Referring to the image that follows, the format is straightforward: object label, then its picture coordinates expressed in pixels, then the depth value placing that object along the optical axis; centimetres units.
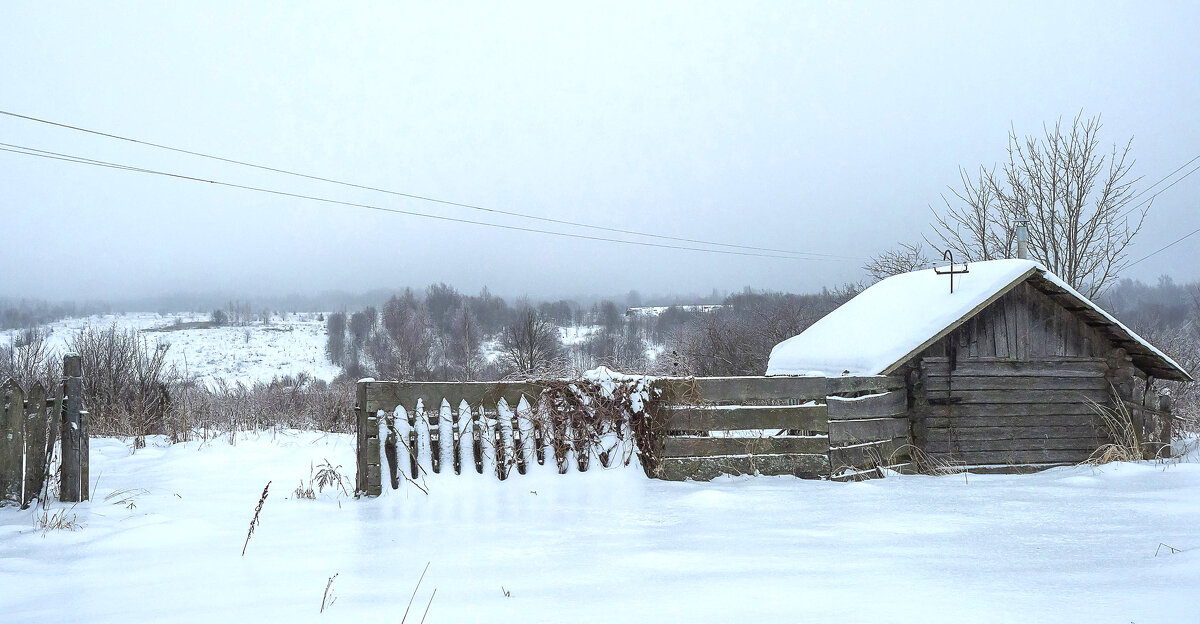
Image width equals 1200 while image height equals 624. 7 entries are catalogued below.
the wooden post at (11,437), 655
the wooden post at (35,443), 664
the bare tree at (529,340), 5416
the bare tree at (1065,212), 2159
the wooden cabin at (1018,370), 1061
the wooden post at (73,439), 681
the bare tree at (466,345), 6094
